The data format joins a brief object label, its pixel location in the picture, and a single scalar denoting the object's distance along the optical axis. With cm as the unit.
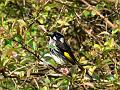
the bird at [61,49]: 736
